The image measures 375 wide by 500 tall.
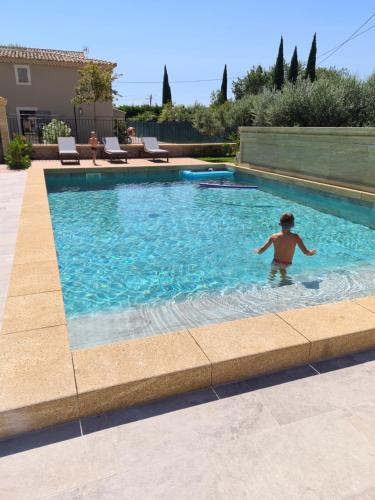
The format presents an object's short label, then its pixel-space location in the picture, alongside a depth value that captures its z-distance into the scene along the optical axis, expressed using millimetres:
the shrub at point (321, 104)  16094
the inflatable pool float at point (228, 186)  13484
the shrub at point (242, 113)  25297
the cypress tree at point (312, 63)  36750
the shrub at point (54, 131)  20484
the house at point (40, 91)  24578
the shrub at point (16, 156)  14750
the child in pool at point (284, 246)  5387
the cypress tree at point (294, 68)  36188
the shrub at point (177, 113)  34000
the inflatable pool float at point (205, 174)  15588
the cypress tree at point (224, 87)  45844
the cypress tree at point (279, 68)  37125
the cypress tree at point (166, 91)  46141
